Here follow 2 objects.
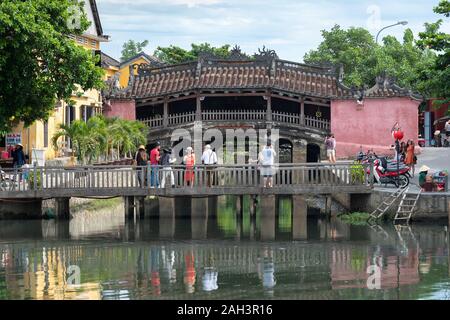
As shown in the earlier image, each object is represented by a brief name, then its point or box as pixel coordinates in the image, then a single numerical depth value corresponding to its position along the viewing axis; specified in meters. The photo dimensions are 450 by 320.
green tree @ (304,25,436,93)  65.31
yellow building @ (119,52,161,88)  70.44
